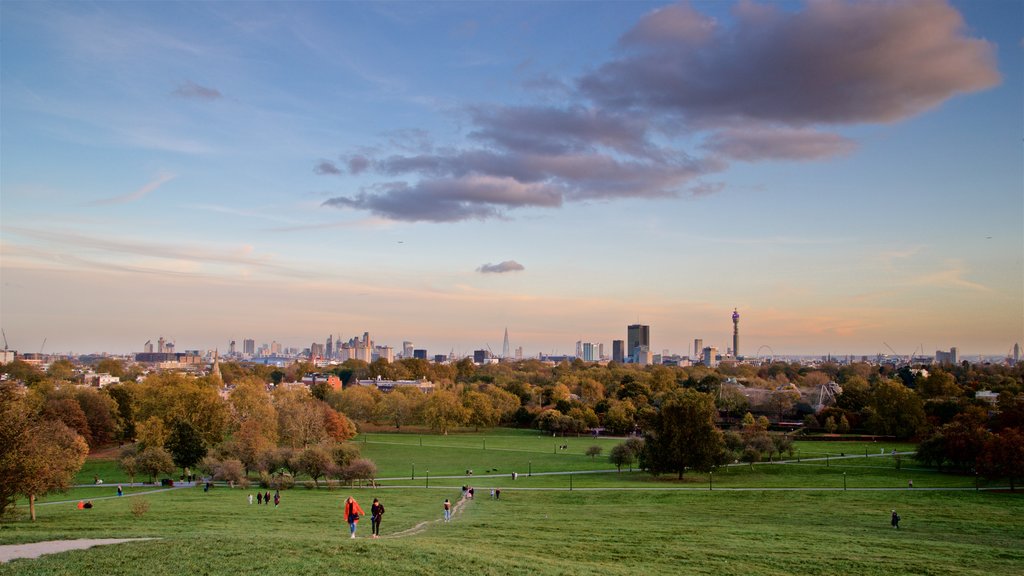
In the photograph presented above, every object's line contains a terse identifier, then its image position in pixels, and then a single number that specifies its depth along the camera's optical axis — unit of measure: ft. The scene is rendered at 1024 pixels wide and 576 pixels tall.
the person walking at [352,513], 93.29
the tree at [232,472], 209.28
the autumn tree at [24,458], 126.93
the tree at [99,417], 315.99
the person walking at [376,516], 98.48
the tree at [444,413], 400.88
